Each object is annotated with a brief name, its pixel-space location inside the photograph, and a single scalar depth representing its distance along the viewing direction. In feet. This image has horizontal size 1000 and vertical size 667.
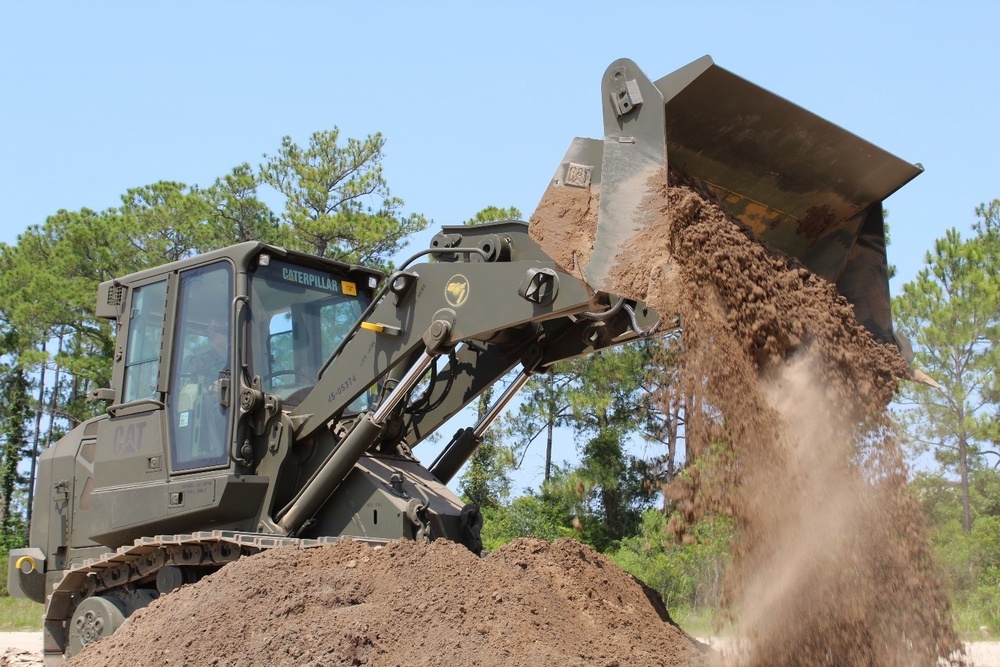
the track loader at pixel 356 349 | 20.03
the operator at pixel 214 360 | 24.32
